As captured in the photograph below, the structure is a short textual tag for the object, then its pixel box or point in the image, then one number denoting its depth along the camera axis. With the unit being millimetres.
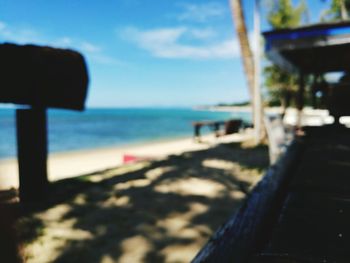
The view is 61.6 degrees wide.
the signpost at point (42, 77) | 1556
